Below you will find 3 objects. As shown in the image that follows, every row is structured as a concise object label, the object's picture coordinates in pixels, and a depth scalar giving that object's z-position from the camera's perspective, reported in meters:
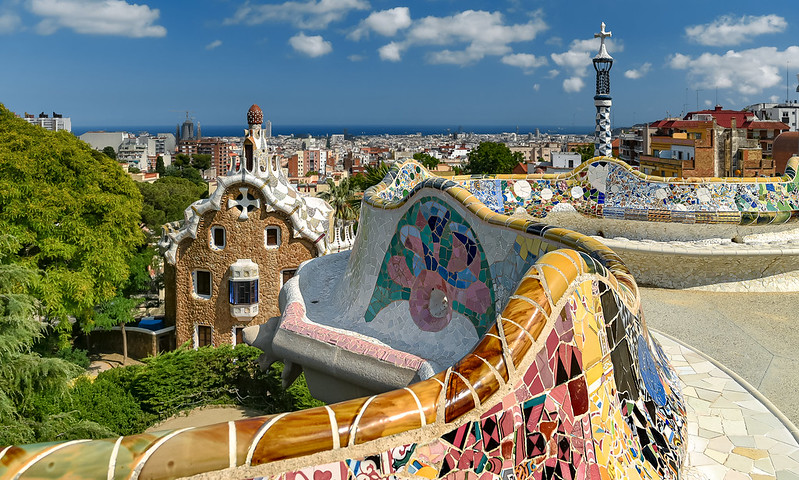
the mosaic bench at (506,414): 1.86
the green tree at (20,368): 8.12
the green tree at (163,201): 29.44
